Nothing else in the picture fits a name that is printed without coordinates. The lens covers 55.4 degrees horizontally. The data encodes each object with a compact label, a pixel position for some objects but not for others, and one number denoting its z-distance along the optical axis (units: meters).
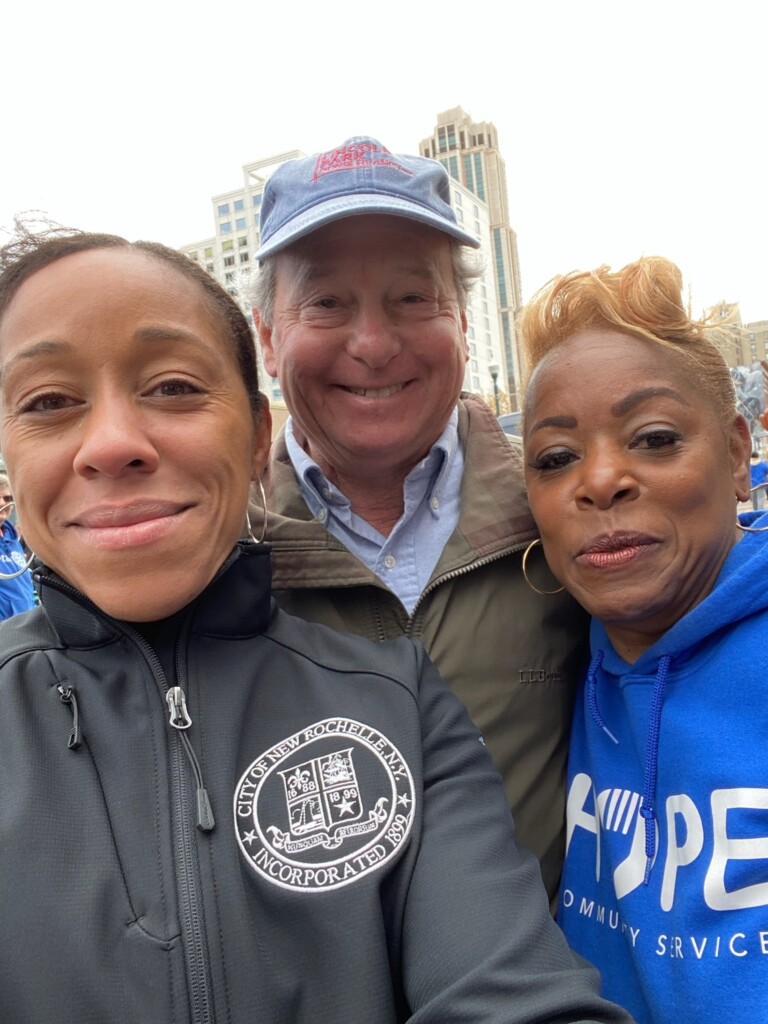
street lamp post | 17.05
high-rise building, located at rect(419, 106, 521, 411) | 85.25
